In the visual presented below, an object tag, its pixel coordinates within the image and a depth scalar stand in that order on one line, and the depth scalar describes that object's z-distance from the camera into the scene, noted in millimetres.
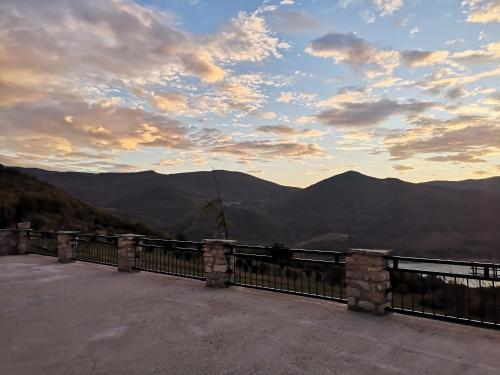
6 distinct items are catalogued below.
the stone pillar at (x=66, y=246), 15805
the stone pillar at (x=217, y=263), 10281
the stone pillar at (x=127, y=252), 13109
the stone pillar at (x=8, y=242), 19203
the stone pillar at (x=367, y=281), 7359
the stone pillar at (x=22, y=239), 19234
